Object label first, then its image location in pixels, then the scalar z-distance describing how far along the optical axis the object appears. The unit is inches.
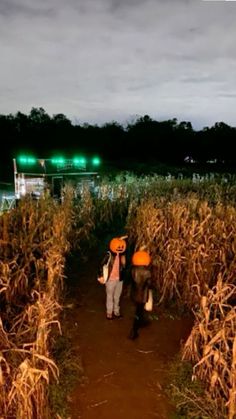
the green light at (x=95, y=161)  840.3
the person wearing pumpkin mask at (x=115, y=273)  213.6
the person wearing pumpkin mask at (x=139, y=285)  204.2
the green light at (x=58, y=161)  659.9
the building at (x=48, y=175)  531.5
